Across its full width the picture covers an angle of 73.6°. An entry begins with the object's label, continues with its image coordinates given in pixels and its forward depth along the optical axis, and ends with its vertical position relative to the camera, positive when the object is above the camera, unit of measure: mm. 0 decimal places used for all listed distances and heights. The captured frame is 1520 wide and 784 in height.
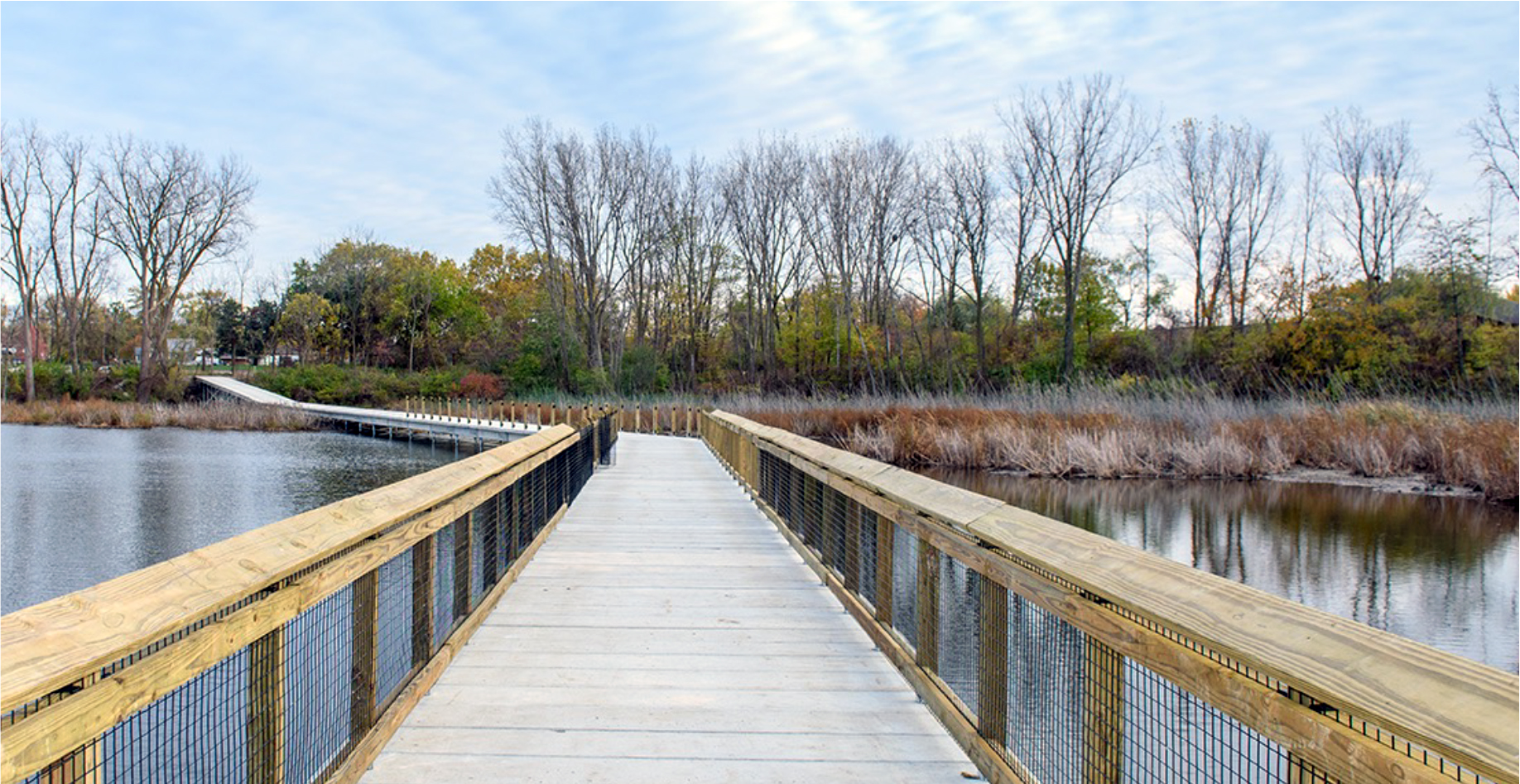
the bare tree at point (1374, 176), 42031 +9310
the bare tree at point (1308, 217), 40844 +7809
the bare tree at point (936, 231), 41625 +6742
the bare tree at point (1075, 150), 37438 +9282
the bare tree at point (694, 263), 45250 +5926
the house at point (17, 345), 58875 +2293
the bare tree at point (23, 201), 45719 +8345
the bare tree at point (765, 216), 43844 +7726
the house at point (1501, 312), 31953 +3335
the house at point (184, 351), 52875 +2104
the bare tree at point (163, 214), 46812 +8147
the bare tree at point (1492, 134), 28766 +7514
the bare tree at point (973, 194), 40875 +8046
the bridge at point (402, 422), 28953 -1101
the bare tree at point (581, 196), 42500 +8218
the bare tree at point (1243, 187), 42812 +8828
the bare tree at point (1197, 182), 42906 +9106
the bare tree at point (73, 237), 46969 +7130
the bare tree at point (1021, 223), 39938 +6820
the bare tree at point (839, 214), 42500 +7592
